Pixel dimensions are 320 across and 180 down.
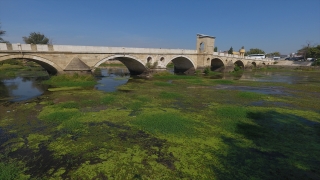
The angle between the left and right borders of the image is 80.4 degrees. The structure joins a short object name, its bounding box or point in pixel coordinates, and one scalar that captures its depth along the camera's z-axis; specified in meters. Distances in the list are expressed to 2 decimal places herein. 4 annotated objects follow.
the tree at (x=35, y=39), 59.16
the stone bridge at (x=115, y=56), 17.72
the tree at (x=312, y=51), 53.41
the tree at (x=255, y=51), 88.88
